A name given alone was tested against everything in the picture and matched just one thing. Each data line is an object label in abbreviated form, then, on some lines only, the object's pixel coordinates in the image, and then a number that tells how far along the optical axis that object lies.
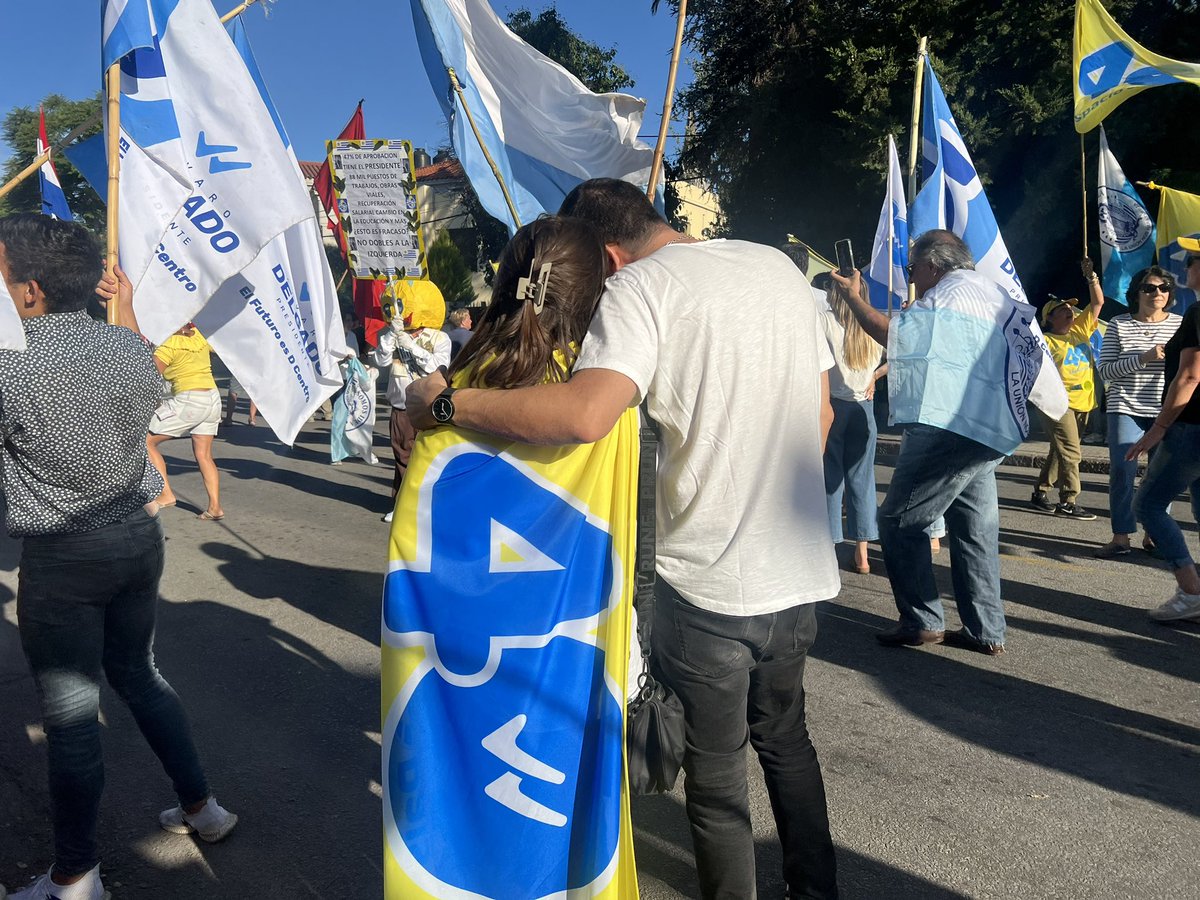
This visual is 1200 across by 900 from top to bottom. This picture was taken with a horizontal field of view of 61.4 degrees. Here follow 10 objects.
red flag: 9.38
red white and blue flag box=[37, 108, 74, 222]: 7.99
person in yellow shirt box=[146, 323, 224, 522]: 7.93
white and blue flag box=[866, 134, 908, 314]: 7.34
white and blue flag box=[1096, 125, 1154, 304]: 8.66
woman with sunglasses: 6.32
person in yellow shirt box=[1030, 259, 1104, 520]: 8.09
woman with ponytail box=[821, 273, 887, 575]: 6.12
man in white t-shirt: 2.12
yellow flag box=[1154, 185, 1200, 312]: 7.67
